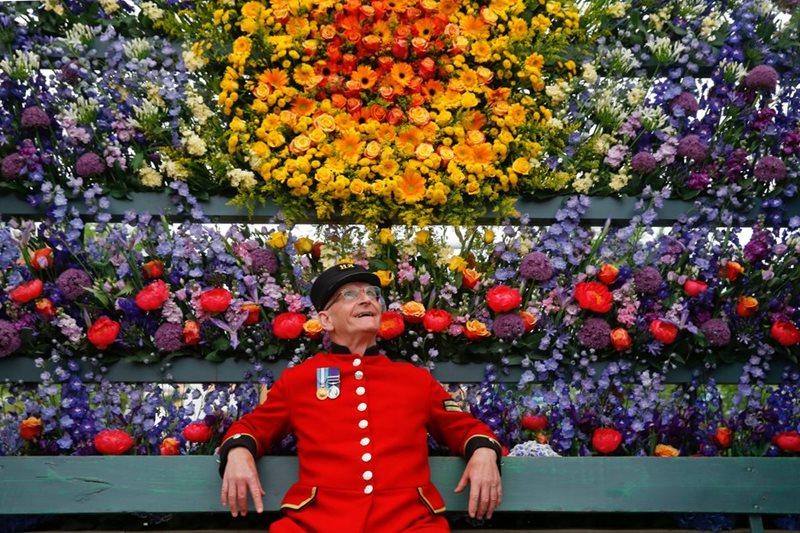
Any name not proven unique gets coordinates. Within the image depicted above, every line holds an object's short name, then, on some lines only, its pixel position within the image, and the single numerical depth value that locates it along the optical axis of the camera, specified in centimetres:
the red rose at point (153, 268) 314
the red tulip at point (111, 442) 278
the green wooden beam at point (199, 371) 317
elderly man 227
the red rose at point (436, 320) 300
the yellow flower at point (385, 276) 312
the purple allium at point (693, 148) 331
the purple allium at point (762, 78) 334
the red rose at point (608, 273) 313
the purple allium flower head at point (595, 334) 308
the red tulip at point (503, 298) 306
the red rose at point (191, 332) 307
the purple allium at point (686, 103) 338
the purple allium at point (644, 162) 329
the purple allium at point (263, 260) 318
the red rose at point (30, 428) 293
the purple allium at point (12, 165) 324
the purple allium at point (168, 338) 307
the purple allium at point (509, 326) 306
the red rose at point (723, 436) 287
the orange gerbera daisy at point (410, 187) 320
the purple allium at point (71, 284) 309
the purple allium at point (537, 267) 317
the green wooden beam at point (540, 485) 259
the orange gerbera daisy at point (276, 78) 336
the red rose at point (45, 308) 308
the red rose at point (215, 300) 304
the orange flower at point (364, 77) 336
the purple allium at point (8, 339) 305
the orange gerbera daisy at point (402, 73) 336
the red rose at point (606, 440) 280
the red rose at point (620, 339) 306
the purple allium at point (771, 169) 326
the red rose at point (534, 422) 288
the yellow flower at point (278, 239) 318
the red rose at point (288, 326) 303
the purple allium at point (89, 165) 326
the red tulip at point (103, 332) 301
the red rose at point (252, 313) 311
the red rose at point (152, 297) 304
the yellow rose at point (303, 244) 323
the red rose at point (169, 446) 284
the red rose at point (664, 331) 306
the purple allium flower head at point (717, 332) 309
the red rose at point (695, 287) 311
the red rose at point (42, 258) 313
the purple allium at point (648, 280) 312
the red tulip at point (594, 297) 307
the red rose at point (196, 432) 279
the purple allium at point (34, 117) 328
